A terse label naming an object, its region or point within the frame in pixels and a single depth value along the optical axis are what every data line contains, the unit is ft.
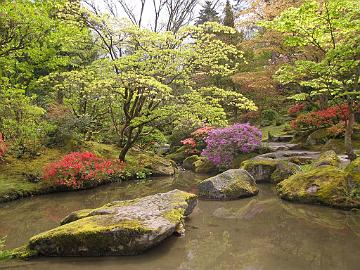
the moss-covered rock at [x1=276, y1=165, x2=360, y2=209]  26.68
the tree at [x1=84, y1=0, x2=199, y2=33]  85.56
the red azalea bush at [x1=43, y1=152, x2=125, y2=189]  39.68
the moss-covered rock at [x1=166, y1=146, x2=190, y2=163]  67.97
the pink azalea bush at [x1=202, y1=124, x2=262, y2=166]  49.37
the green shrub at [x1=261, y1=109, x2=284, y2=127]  79.61
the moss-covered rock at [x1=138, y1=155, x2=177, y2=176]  52.47
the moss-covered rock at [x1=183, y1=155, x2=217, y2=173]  53.42
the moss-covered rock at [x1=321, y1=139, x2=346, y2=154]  46.32
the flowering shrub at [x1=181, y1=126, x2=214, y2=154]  63.57
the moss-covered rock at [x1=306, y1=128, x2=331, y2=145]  50.78
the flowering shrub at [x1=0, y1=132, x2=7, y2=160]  36.04
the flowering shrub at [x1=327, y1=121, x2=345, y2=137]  47.75
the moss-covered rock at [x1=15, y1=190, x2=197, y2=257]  18.12
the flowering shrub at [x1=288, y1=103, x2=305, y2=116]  69.72
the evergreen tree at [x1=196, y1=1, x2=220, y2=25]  118.93
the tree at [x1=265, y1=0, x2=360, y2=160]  24.25
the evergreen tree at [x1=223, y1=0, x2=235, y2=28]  92.89
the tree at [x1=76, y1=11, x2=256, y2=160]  38.78
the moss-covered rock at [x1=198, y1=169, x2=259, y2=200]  32.45
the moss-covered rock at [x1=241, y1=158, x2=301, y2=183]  37.63
